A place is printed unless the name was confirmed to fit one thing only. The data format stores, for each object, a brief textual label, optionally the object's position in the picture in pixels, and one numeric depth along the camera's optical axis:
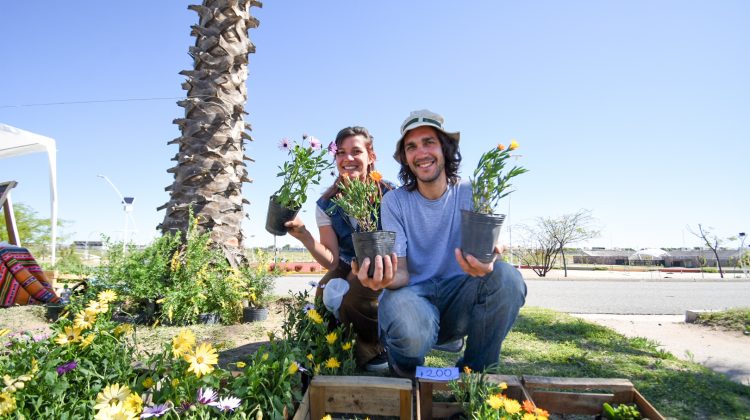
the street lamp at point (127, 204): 17.78
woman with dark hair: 2.26
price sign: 1.51
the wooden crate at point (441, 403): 1.58
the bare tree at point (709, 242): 33.62
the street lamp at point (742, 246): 31.48
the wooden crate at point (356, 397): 1.49
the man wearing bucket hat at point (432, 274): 1.89
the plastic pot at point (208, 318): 3.81
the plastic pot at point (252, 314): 4.01
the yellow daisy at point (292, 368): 1.48
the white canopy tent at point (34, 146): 7.60
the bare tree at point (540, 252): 29.33
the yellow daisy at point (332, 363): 1.77
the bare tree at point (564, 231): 29.53
